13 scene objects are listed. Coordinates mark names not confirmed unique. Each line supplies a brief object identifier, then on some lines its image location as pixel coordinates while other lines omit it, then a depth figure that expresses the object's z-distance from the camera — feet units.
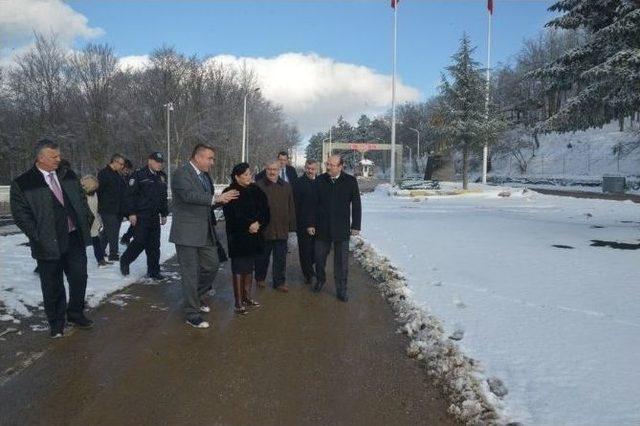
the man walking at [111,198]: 28.76
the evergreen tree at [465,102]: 111.34
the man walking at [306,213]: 24.39
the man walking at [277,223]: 24.36
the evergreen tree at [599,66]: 38.29
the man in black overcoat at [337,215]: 22.71
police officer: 24.90
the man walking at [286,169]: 29.01
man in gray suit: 18.48
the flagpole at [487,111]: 112.57
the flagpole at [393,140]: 121.80
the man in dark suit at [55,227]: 16.67
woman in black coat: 20.47
